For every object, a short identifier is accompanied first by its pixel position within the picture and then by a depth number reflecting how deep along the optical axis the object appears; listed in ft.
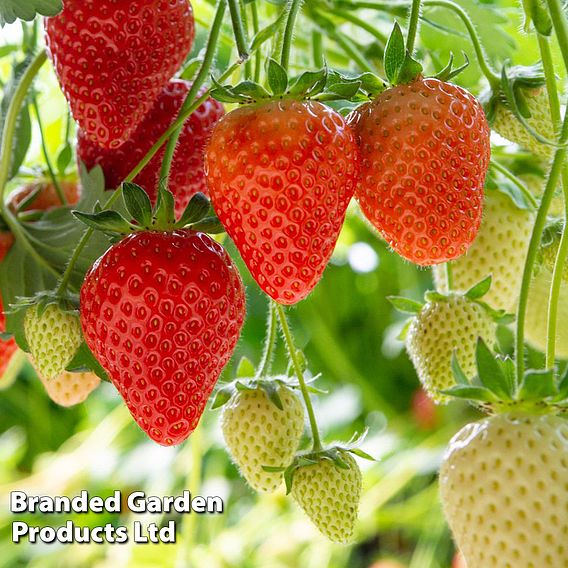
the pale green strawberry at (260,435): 1.11
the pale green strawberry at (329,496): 1.05
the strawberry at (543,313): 1.24
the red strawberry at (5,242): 1.18
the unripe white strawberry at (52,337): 0.99
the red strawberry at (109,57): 1.02
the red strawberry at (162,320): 0.93
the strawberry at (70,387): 1.19
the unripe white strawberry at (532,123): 1.07
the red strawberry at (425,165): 0.90
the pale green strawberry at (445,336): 1.11
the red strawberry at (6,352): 1.25
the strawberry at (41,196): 1.34
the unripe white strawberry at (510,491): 0.84
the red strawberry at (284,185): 0.88
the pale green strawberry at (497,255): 1.25
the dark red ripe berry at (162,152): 1.10
